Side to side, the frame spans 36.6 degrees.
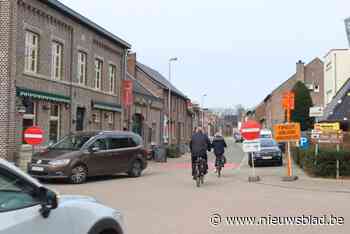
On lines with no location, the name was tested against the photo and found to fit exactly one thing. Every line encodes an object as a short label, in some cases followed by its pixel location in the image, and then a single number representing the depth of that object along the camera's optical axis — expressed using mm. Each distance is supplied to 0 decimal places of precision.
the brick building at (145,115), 39344
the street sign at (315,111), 22662
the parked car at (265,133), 54388
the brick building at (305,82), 74312
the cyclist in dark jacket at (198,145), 17984
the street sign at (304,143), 27047
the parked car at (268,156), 29250
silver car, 4027
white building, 47562
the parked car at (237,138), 91925
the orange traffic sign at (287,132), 19531
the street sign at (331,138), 19875
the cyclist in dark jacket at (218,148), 22109
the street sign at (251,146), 20156
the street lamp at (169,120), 51256
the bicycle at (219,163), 22075
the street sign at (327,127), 20886
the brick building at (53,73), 21250
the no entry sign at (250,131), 20078
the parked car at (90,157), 17828
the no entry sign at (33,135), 19016
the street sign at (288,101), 20891
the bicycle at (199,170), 17469
